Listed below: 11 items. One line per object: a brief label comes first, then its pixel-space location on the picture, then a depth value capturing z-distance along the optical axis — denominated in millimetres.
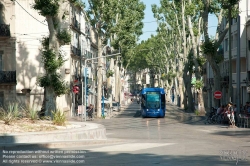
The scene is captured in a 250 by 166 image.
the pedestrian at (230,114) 33138
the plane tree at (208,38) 35938
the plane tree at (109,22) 46562
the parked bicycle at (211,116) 38344
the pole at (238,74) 35312
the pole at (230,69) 35906
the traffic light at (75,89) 53888
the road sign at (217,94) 39438
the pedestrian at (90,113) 48094
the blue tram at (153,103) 49750
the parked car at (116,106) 66250
